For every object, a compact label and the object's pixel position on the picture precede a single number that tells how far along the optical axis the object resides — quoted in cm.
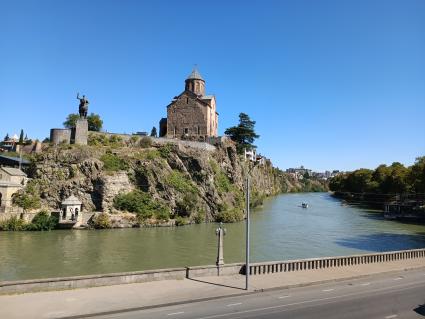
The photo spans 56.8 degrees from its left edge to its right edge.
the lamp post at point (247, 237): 1750
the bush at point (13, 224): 4703
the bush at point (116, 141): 6475
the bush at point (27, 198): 5109
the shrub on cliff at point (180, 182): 6212
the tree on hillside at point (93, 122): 7800
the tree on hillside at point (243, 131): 9294
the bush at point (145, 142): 6700
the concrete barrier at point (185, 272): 1579
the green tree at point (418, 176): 8066
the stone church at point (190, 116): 8038
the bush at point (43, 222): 4829
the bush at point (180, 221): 5791
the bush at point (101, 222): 5162
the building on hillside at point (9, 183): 5019
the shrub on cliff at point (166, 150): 6544
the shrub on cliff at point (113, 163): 5894
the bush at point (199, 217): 6147
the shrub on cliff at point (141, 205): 5641
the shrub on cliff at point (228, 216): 6350
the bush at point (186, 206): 6091
